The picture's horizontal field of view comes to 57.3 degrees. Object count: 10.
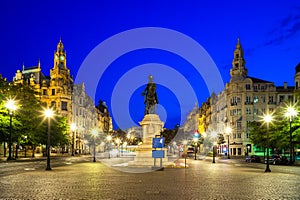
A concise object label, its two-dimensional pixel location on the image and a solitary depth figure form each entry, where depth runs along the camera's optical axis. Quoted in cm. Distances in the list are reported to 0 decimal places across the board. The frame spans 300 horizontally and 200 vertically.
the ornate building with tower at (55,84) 8545
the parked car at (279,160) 3705
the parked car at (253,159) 4398
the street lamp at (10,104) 3125
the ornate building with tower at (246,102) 7923
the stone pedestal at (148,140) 2944
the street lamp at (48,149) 2350
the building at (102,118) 12779
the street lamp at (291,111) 3107
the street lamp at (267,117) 2550
